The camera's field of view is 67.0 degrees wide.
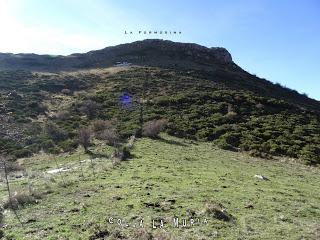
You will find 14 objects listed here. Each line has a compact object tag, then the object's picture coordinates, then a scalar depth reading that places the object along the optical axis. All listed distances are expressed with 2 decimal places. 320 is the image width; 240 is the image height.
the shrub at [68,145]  19.19
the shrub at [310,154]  19.40
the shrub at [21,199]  9.85
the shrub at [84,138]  18.73
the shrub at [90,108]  27.96
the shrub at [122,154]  15.83
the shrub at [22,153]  18.95
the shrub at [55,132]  21.86
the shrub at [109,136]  19.42
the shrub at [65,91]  34.59
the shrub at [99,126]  22.45
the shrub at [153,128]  21.78
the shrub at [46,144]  20.00
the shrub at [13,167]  15.57
